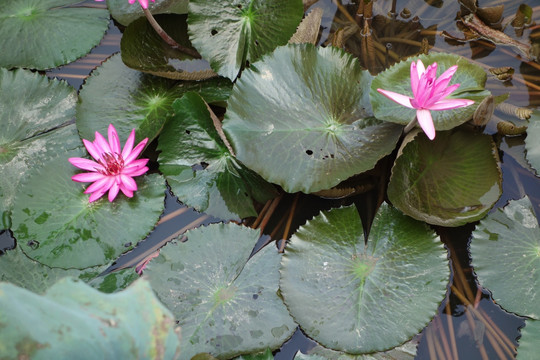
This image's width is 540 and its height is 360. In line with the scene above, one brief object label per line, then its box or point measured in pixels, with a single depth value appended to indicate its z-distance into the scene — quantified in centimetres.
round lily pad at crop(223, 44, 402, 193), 211
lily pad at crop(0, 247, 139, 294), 213
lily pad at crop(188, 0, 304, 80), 246
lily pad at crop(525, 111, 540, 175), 227
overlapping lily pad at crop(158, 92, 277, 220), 232
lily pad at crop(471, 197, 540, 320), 196
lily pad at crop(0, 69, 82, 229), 243
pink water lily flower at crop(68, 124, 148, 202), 227
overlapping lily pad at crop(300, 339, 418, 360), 189
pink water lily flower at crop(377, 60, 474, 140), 190
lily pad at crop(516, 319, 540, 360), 186
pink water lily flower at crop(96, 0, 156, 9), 234
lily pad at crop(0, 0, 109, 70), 279
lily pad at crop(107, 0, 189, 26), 276
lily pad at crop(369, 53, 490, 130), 212
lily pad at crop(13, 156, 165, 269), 216
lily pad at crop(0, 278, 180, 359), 111
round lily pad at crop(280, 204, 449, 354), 187
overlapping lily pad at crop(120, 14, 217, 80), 256
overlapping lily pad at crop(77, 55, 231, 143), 250
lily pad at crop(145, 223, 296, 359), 195
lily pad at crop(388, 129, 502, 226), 208
